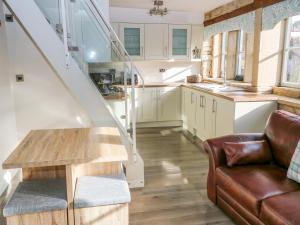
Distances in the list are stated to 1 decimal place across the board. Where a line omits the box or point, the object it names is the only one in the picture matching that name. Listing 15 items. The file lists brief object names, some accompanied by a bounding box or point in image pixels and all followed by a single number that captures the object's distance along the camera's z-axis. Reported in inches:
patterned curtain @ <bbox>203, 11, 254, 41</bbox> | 157.9
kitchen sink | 163.4
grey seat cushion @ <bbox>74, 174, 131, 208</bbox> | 66.6
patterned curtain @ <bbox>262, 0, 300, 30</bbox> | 125.4
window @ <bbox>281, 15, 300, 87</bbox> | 140.4
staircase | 99.2
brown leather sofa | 70.0
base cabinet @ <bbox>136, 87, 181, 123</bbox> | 211.2
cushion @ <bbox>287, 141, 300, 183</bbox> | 80.5
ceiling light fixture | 173.7
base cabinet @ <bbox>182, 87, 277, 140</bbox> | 134.6
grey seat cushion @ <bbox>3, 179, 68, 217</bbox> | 63.1
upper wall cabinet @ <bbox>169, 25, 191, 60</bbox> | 217.6
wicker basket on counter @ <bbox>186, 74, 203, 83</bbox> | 219.3
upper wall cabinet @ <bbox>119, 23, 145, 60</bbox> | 208.7
